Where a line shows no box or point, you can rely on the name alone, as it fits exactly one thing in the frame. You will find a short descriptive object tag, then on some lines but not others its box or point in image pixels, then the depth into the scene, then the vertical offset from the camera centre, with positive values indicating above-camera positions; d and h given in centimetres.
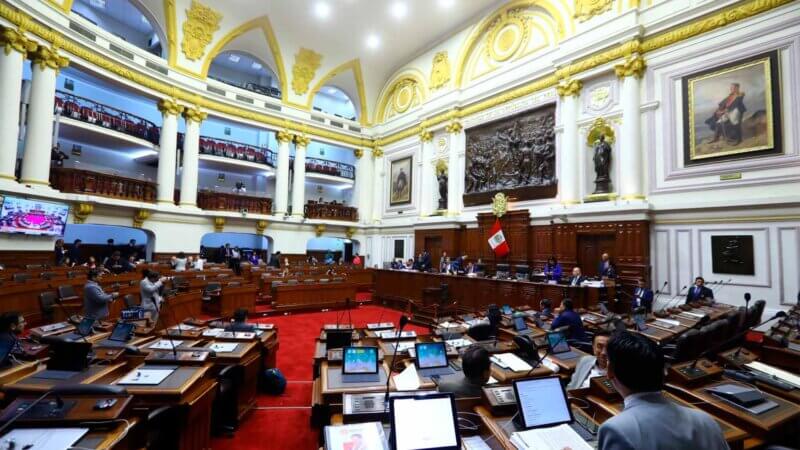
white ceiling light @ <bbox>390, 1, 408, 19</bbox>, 1335 +893
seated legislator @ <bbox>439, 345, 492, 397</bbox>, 229 -82
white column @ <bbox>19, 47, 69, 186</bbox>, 954 +317
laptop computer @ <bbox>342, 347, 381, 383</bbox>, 275 -93
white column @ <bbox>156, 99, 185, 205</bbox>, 1284 +324
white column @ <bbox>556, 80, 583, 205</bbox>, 1000 +289
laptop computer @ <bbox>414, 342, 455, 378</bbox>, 289 -91
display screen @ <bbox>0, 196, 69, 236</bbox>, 880 +54
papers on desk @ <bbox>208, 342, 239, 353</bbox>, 344 -103
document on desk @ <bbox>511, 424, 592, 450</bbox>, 171 -93
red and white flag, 1085 +18
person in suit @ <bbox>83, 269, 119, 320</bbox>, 509 -87
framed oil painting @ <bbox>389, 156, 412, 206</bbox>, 1616 +295
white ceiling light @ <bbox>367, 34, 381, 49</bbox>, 1535 +885
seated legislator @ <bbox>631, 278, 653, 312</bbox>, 693 -93
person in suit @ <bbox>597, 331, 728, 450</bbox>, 114 -54
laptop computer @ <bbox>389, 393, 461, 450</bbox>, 168 -85
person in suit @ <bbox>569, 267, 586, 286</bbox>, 789 -63
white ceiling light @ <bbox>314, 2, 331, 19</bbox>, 1355 +898
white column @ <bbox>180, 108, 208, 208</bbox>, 1351 +326
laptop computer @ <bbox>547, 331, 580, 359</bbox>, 329 -91
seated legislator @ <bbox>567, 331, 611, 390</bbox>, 258 -90
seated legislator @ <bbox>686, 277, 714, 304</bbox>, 697 -77
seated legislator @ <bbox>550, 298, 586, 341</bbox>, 434 -89
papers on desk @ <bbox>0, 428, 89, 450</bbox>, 153 -89
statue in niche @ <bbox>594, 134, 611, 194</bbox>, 934 +221
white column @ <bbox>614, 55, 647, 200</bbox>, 874 +287
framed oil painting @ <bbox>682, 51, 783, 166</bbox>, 718 +302
